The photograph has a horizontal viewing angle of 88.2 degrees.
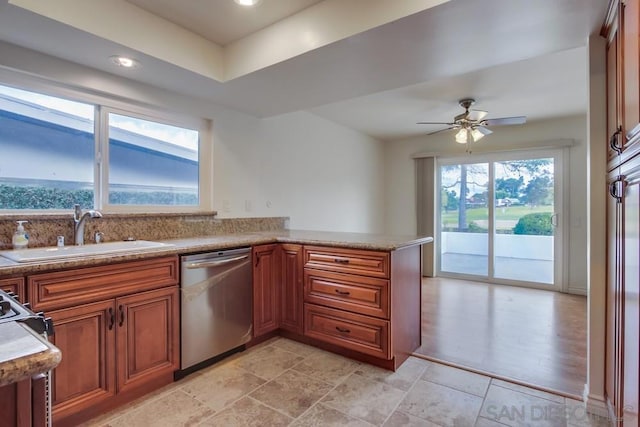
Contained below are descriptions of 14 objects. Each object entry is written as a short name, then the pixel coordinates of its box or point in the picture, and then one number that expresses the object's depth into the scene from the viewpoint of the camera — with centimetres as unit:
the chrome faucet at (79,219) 215
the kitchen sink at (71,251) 170
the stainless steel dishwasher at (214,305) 220
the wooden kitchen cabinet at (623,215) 125
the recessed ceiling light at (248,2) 193
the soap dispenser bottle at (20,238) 194
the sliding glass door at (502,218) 475
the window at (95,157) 208
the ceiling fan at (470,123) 345
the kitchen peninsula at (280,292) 169
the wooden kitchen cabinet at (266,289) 268
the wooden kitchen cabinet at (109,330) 165
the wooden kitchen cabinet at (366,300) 231
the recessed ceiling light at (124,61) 214
